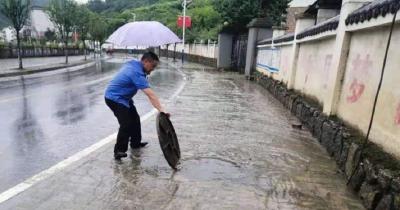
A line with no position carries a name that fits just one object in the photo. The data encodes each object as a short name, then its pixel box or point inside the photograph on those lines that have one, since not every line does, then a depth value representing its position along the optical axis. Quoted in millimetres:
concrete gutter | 19519
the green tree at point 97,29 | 54194
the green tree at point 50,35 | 70038
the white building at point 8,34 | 71912
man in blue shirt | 5500
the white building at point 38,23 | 80750
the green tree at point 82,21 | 35119
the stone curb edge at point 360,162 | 3918
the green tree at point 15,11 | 22125
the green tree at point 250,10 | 26641
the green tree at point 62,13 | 32075
